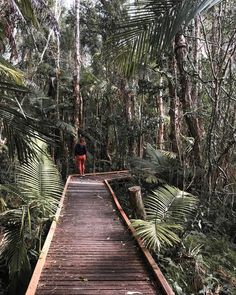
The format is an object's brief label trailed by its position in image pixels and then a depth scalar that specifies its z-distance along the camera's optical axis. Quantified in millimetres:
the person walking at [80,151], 7884
